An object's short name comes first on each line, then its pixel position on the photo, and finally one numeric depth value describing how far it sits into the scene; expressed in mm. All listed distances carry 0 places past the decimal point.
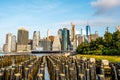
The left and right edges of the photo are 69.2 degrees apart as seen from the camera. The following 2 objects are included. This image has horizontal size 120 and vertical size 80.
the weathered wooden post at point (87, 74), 8794
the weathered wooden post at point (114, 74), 10133
